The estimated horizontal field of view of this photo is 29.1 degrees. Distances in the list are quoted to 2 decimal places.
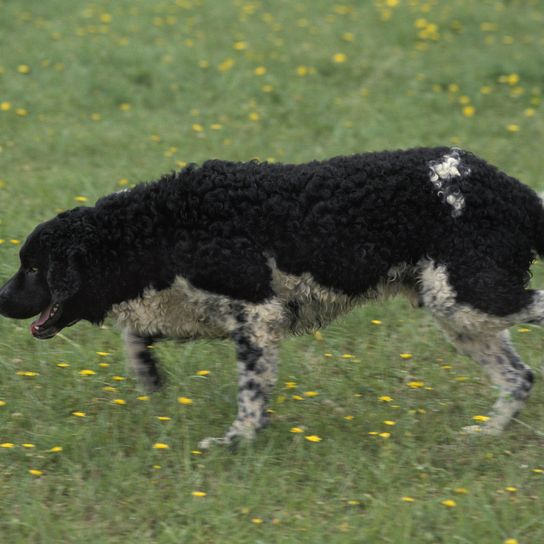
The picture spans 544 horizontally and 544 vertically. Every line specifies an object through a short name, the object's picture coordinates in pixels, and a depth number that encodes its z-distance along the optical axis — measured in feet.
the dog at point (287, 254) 16.78
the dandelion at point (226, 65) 36.91
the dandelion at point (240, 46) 38.42
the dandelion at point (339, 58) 37.55
